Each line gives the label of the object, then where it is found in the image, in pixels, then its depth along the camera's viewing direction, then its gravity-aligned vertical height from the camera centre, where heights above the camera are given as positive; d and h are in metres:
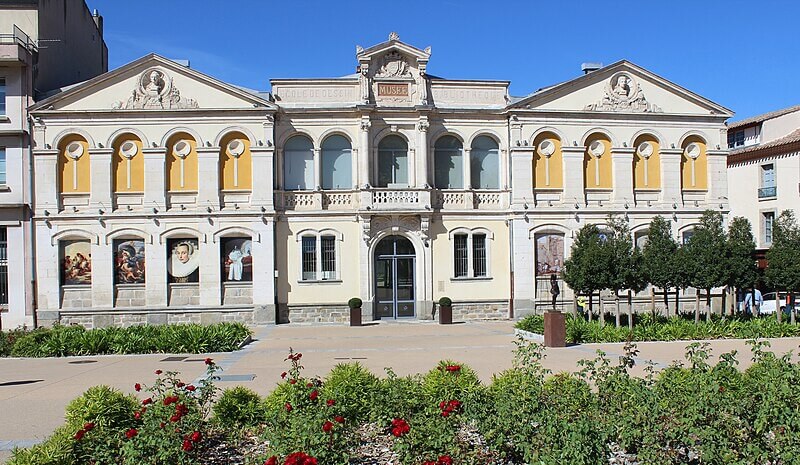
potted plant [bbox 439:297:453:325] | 28.72 -2.40
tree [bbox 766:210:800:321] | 22.30 -0.46
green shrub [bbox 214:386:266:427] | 9.70 -2.06
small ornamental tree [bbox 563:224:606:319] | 21.97 -0.54
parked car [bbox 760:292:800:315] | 29.12 -2.51
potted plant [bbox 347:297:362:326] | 28.27 -2.31
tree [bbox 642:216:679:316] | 22.30 -0.41
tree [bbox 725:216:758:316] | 22.14 -0.44
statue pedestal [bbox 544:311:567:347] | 19.52 -2.14
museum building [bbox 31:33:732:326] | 28.78 +2.47
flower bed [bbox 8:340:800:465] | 7.20 -1.85
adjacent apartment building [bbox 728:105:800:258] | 36.41 +3.66
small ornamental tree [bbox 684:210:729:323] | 21.94 -0.42
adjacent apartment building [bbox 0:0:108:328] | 28.28 +3.71
